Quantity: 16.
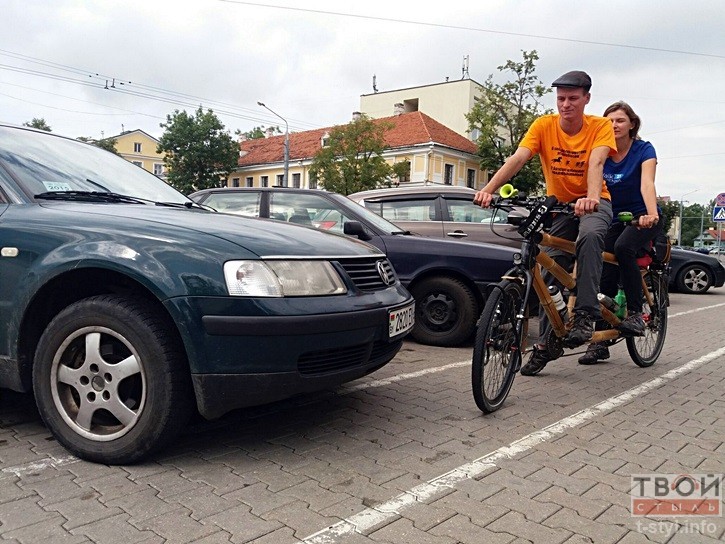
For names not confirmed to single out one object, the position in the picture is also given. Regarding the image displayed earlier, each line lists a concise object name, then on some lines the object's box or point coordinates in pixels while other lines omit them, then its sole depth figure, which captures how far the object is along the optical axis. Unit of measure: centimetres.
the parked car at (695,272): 1400
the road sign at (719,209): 1933
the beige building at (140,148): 7212
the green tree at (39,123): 6969
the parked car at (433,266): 568
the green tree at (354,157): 3544
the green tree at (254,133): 7841
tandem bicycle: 346
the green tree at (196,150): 5350
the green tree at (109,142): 6355
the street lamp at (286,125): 3073
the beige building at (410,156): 4294
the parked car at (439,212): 784
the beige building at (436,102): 5184
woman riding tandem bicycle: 462
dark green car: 258
